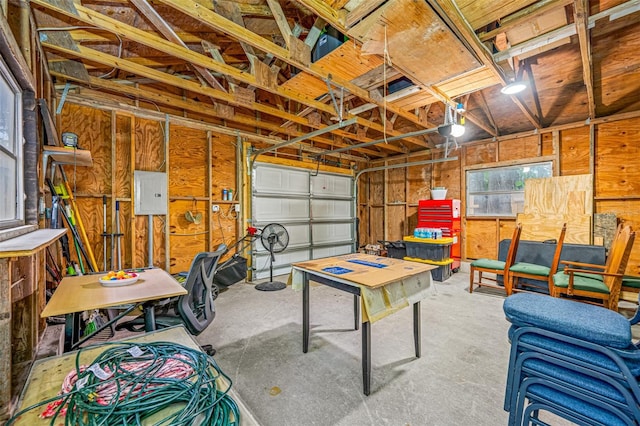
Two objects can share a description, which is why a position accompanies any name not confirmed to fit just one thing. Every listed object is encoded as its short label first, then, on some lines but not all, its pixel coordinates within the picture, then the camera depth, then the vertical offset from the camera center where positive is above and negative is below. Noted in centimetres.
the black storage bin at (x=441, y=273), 506 -115
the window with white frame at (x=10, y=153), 160 +38
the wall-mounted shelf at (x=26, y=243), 100 -13
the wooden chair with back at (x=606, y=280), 281 -83
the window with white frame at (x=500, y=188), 516 +50
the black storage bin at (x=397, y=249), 582 -81
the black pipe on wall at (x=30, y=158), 194 +40
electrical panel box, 406 +30
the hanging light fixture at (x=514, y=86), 309 +145
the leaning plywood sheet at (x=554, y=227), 436 -25
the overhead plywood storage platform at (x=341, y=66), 255 +151
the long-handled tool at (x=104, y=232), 386 -28
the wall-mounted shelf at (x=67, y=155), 259 +60
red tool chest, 548 -12
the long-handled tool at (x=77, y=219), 338 -8
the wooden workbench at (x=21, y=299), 117 -54
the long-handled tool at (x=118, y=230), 393 -25
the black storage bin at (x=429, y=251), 509 -74
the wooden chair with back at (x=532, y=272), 355 -84
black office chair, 212 -76
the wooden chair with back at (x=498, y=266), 394 -83
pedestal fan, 468 -52
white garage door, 541 +1
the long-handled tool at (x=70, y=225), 306 -15
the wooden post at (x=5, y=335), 117 -54
